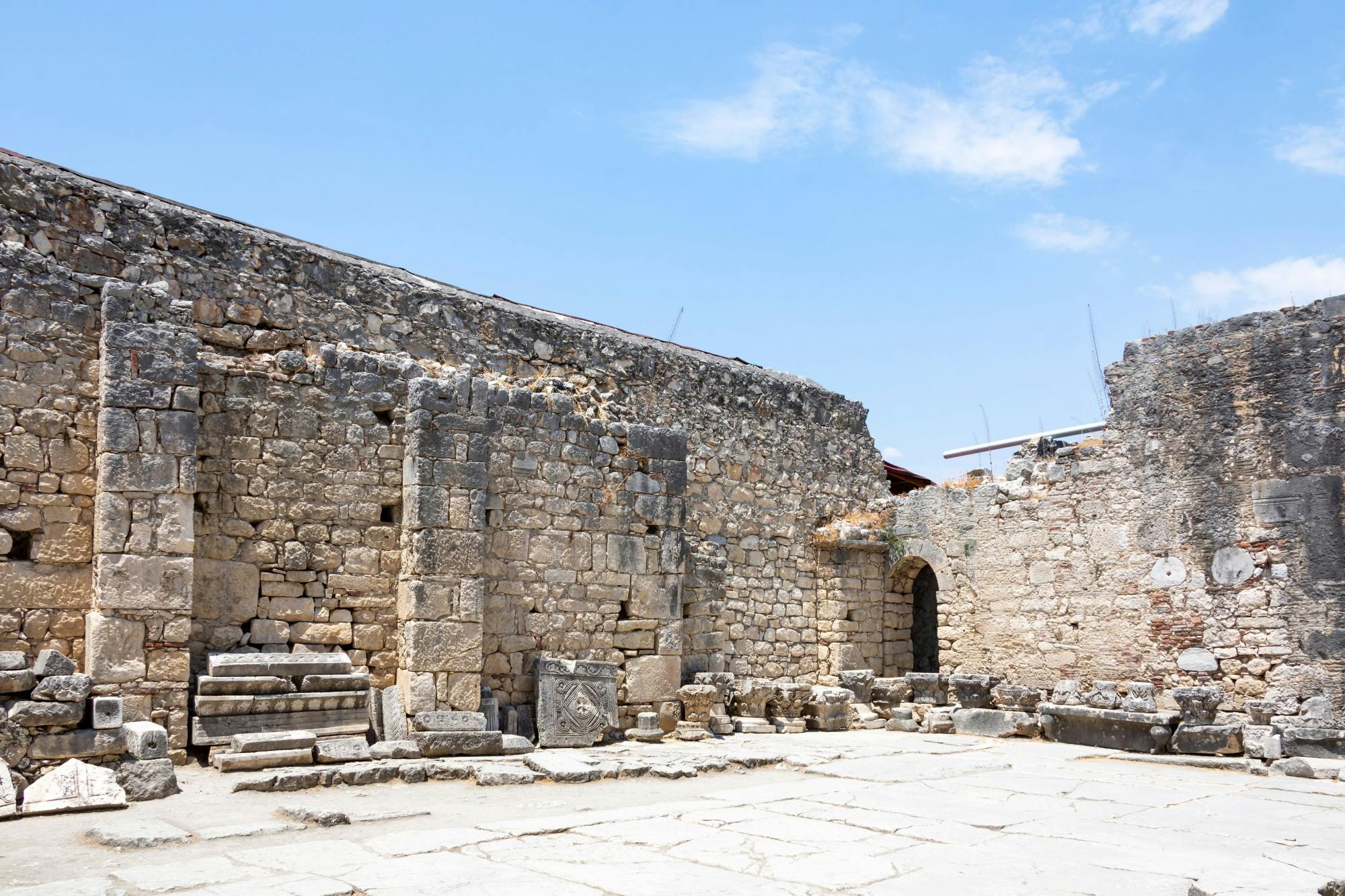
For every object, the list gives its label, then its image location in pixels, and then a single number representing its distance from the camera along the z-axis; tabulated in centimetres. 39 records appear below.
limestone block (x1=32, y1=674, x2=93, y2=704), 728
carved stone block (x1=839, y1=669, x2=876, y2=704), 1440
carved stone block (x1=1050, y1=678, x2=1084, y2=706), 1274
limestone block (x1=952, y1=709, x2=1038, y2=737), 1280
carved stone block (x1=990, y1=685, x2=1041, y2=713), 1318
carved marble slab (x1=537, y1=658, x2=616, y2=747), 1043
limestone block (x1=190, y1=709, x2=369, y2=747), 847
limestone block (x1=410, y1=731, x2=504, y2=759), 902
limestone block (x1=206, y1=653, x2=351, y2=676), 863
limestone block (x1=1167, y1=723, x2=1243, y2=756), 1083
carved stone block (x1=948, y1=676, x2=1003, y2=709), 1371
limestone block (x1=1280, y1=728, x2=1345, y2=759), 1023
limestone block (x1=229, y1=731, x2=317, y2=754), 820
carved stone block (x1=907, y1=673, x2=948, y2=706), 1454
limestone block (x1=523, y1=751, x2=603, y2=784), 840
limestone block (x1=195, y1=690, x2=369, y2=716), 851
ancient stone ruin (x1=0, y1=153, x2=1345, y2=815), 841
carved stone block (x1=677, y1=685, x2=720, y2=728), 1176
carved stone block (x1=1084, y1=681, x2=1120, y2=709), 1206
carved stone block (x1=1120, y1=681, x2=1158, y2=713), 1170
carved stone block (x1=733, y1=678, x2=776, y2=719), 1294
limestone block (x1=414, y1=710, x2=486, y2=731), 917
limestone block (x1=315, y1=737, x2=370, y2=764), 836
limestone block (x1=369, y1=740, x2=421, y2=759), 867
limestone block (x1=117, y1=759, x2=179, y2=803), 720
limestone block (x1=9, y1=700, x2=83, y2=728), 714
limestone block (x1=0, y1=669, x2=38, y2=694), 718
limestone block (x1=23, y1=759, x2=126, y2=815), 661
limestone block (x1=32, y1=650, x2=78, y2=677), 747
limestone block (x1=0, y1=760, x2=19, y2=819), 648
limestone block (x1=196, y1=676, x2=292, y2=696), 850
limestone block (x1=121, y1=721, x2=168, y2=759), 755
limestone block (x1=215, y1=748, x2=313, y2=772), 807
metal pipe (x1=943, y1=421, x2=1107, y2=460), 1528
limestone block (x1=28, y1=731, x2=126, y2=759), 717
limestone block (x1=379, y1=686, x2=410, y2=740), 931
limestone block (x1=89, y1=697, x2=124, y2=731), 741
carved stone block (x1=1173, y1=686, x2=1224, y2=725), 1120
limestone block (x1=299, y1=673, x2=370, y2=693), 892
